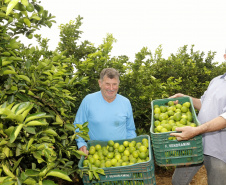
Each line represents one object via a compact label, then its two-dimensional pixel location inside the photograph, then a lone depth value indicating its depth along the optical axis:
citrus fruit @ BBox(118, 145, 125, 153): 3.09
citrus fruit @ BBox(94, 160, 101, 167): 2.88
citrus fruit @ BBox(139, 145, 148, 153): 2.94
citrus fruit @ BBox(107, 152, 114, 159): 3.06
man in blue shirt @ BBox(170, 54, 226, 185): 2.57
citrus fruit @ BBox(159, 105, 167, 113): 3.43
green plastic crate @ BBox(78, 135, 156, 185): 2.49
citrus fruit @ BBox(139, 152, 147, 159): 2.89
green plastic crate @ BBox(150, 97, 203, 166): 2.66
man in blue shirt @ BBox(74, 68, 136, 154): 3.26
